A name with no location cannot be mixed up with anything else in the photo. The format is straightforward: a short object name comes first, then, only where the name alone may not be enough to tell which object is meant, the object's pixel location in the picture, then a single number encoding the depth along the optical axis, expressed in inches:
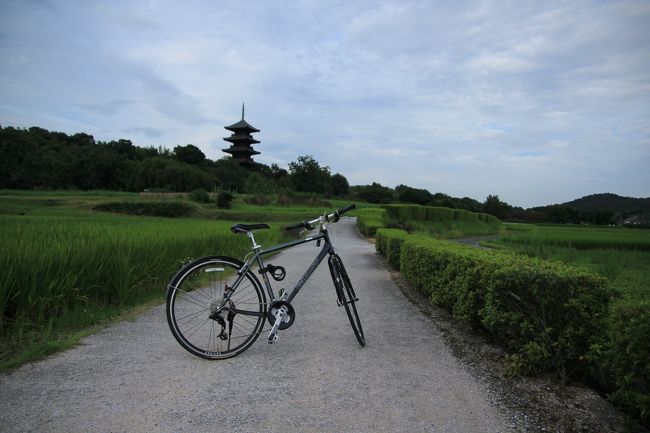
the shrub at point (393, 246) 426.0
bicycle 149.6
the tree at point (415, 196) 3169.3
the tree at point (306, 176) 2839.6
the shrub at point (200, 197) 1677.8
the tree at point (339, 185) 3558.1
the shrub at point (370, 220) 989.9
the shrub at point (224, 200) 1590.8
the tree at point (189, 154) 3073.3
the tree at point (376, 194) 3250.7
